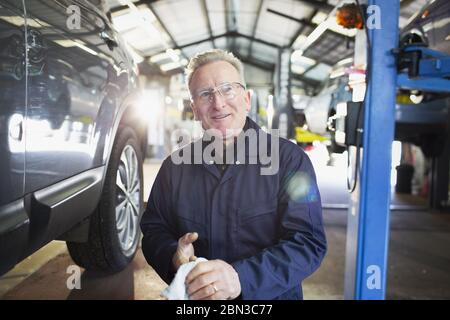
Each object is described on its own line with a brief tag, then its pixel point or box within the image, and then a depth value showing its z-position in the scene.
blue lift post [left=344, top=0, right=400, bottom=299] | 1.50
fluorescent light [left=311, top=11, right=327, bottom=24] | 4.67
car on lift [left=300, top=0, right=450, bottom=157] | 2.33
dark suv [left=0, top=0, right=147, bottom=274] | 0.93
